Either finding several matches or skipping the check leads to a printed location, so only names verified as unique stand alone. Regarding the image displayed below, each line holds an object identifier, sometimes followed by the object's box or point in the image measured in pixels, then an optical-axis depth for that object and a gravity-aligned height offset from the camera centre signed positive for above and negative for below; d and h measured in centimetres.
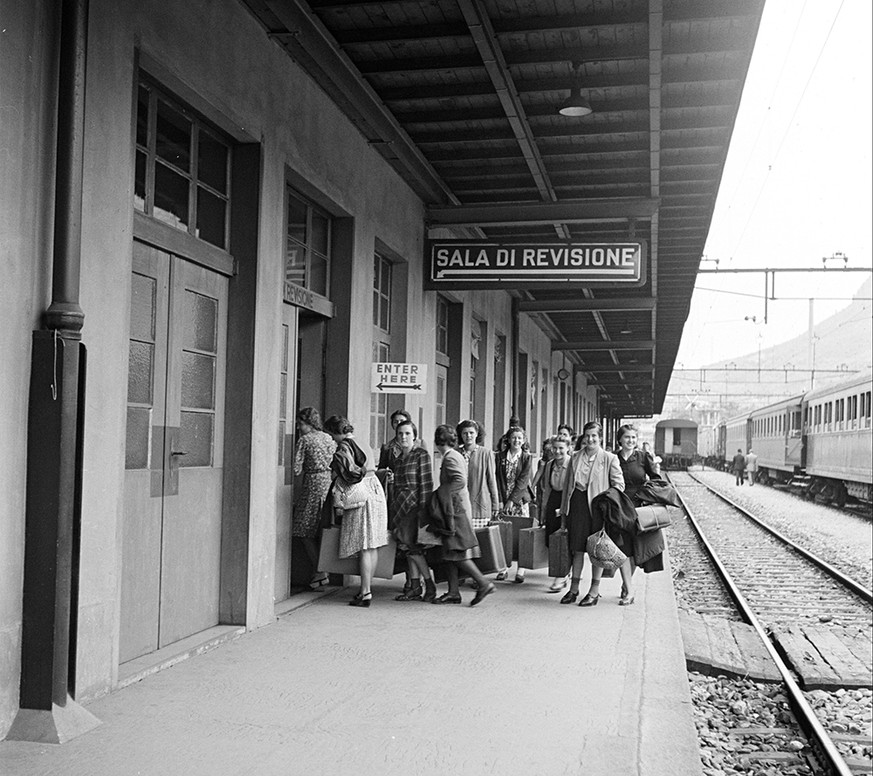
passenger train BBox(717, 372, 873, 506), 2366 -17
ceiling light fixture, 841 +266
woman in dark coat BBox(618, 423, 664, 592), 883 -39
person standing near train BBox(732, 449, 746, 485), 4215 -130
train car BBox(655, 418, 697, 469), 6278 -29
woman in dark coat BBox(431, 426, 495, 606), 831 -63
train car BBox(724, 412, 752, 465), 4850 -8
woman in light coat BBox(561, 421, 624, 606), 874 -44
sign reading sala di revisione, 1008 +162
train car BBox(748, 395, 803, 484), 3344 -16
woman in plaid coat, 854 -52
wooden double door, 608 -20
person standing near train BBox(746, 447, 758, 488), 4238 -127
